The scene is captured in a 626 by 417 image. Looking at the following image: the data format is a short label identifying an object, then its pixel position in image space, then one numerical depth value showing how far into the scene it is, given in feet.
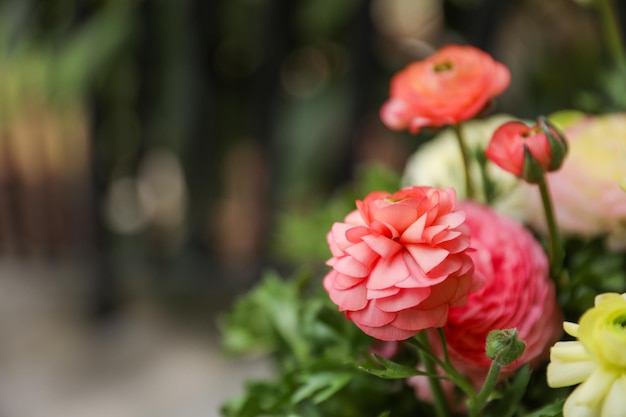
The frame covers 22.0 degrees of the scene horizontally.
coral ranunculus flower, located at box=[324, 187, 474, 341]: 2.28
